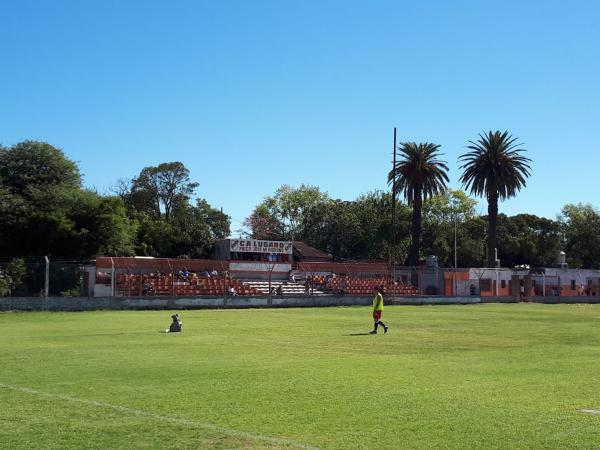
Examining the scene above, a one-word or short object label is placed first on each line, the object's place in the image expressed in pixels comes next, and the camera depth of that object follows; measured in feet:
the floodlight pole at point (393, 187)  237.08
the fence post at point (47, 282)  130.41
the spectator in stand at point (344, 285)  192.95
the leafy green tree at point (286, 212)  351.46
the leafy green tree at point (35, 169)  200.75
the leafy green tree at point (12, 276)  128.36
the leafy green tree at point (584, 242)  356.18
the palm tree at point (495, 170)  262.61
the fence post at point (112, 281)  145.28
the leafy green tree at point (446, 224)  337.93
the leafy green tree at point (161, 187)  312.29
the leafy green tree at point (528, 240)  354.95
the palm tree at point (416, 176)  250.16
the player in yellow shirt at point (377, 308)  86.17
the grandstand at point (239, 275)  148.46
